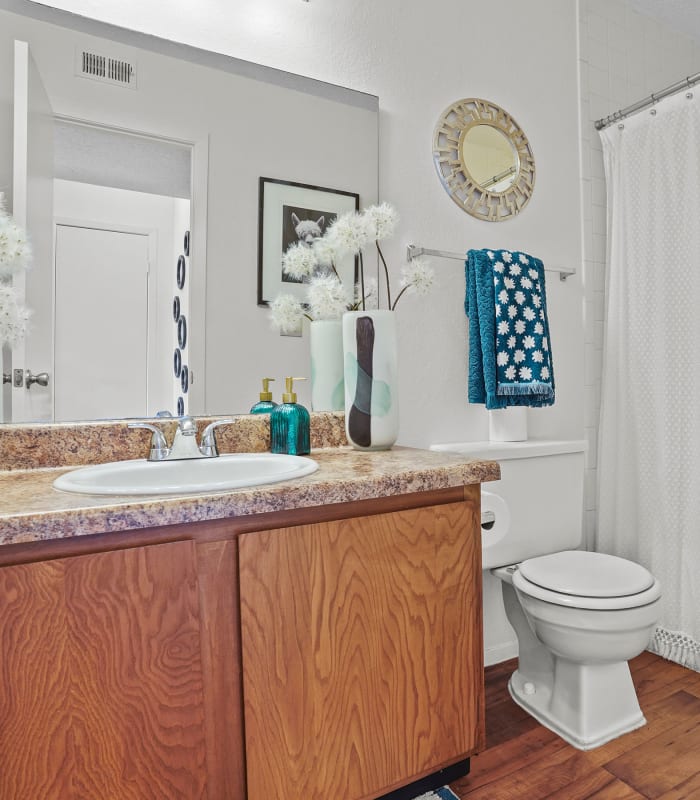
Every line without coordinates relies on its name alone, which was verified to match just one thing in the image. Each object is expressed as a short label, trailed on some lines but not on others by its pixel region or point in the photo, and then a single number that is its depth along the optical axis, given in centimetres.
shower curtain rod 184
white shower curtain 187
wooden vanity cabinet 80
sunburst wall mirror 187
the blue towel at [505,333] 179
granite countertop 78
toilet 140
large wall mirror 125
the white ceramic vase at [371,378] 143
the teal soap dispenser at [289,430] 139
